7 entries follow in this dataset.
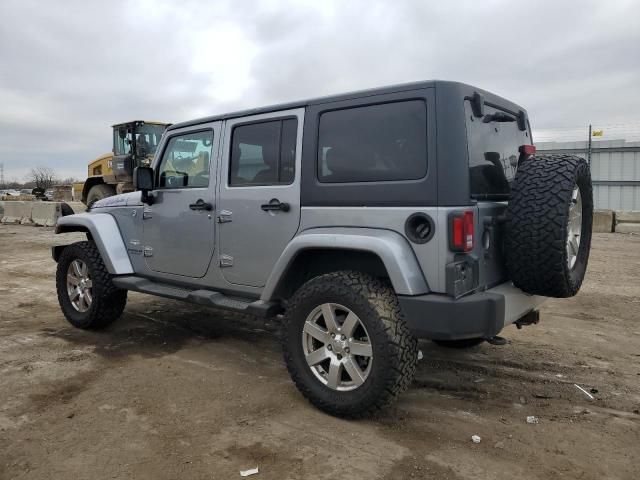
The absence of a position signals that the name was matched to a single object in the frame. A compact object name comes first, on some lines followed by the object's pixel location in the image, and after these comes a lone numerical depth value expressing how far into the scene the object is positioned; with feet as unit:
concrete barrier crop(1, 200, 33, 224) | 64.49
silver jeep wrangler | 9.42
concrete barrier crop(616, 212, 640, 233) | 46.46
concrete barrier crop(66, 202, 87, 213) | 65.31
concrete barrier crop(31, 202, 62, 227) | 59.77
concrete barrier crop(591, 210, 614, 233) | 47.39
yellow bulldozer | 46.50
